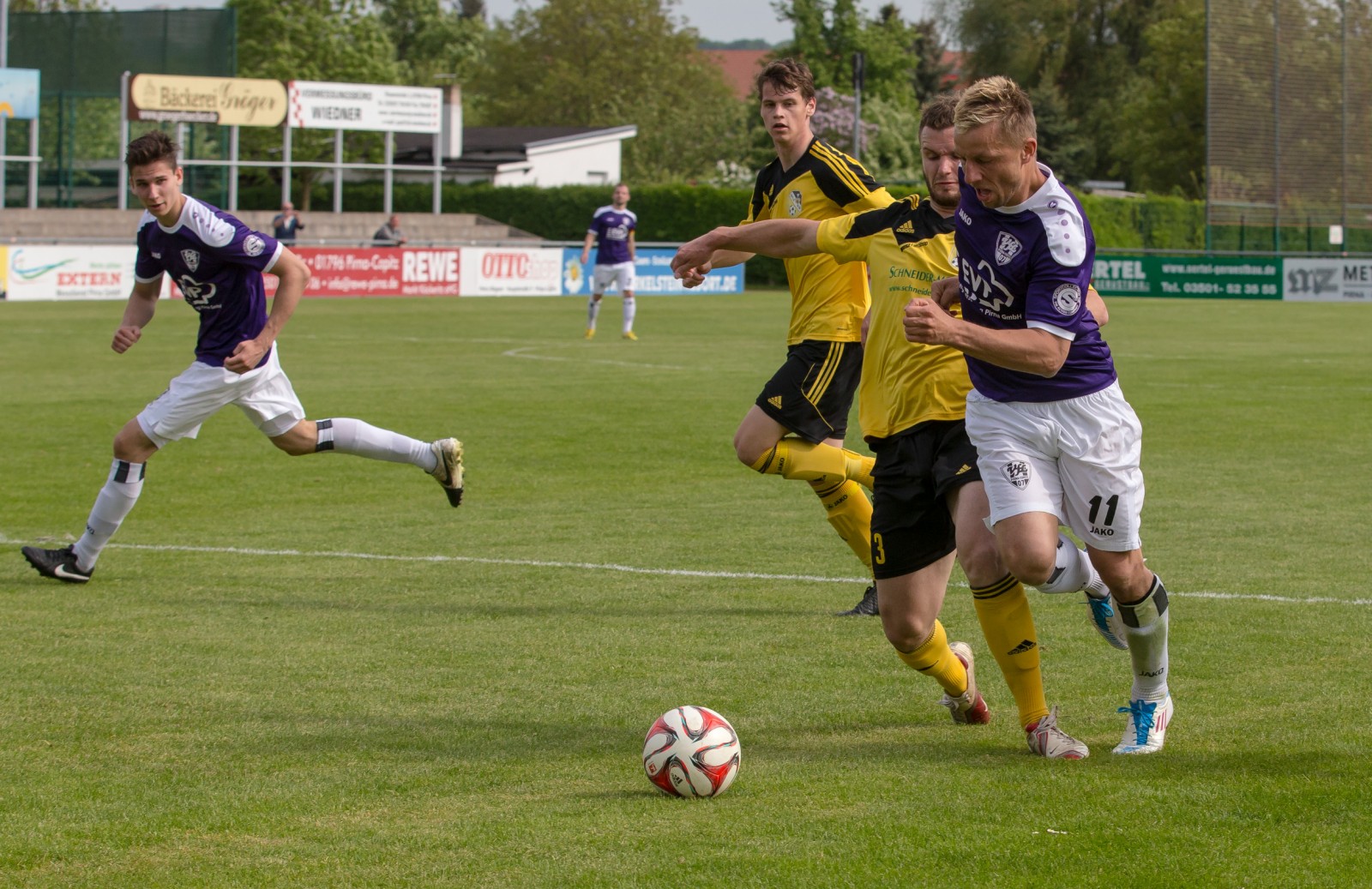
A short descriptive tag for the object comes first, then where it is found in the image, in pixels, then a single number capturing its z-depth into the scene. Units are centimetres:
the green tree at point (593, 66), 9375
